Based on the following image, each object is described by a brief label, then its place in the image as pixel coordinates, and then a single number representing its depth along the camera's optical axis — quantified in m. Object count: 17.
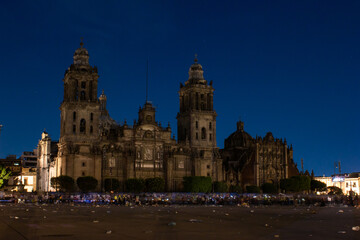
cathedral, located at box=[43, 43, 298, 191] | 90.50
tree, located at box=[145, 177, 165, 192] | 88.12
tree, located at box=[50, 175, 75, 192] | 82.88
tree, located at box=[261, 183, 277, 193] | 103.94
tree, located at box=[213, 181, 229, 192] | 96.44
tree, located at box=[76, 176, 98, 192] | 84.38
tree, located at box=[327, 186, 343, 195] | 125.61
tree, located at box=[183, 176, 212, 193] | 91.19
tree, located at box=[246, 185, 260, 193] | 101.50
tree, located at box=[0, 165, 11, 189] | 90.99
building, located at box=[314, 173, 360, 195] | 151.38
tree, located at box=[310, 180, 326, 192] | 115.56
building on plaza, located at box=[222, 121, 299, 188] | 109.69
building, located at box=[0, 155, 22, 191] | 123.66
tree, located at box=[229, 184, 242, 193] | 99.97
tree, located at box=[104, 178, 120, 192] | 87.45
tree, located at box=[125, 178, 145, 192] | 86.44
